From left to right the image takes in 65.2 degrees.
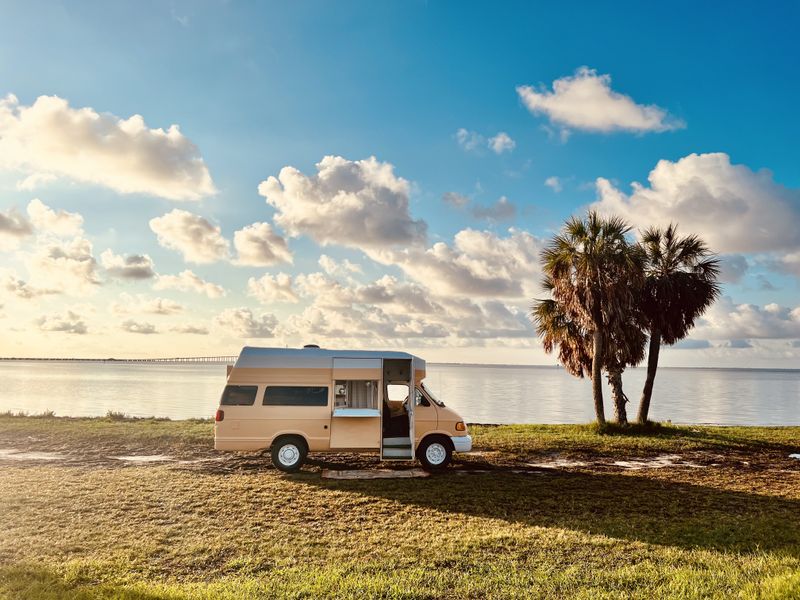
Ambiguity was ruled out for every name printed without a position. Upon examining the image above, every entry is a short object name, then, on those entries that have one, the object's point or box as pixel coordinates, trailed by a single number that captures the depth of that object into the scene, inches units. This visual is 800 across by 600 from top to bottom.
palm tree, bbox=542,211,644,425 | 955.3
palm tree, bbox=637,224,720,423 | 1012.5
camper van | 570.9
